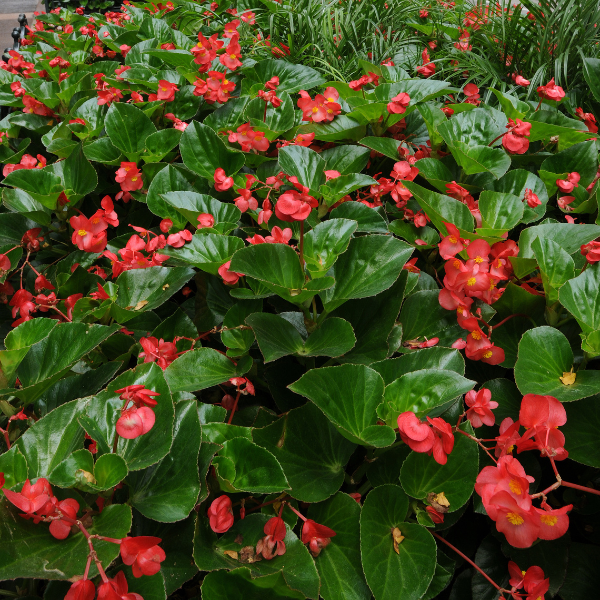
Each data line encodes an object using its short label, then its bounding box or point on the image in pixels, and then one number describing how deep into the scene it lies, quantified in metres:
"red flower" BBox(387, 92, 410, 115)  1.12
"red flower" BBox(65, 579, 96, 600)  0.49
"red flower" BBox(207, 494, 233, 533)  0.61
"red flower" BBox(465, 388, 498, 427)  0.67
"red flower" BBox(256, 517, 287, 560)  0.59
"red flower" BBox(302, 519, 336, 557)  0.63
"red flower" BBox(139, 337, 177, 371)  0.76
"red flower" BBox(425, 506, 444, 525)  0.64
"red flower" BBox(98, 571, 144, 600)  0.48
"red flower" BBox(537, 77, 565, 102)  1.28
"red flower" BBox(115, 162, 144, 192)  1.07
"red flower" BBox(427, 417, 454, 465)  0.59
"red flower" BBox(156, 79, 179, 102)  1.25
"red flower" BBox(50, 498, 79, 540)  0.54
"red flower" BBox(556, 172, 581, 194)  1.03
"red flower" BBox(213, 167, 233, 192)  0.99
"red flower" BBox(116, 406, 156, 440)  0.57
